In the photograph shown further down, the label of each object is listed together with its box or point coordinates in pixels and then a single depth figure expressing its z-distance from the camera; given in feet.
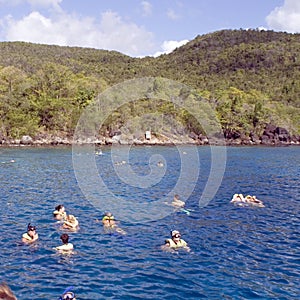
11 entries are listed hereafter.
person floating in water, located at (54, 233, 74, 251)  51.37
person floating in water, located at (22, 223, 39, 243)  54.95
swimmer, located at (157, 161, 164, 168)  172.57
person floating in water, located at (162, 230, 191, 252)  53.06
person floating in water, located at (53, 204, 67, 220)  68.50
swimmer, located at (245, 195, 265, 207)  84.23
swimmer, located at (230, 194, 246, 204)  86.79
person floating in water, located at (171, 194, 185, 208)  83.87
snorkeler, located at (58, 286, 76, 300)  34.33
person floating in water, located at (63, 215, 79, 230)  62.69
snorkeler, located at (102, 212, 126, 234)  63.71
